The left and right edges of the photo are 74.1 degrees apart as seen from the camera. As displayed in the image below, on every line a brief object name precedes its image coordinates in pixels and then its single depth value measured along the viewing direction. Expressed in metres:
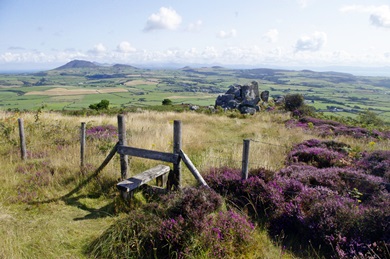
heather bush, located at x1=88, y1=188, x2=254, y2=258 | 4.15
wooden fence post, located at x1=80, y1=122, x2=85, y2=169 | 7.69
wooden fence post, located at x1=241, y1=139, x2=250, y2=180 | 6.00
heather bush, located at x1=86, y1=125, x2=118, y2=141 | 10.82
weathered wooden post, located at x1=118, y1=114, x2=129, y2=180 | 6.45
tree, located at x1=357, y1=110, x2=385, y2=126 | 24.05
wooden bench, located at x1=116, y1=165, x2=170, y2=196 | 5.62
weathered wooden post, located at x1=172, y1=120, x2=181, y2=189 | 5.79
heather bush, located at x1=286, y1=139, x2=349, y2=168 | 8.32
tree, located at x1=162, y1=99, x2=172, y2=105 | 45.40
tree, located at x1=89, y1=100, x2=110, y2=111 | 32.03
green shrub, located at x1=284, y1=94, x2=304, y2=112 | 27.23
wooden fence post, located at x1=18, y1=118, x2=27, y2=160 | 8.52
